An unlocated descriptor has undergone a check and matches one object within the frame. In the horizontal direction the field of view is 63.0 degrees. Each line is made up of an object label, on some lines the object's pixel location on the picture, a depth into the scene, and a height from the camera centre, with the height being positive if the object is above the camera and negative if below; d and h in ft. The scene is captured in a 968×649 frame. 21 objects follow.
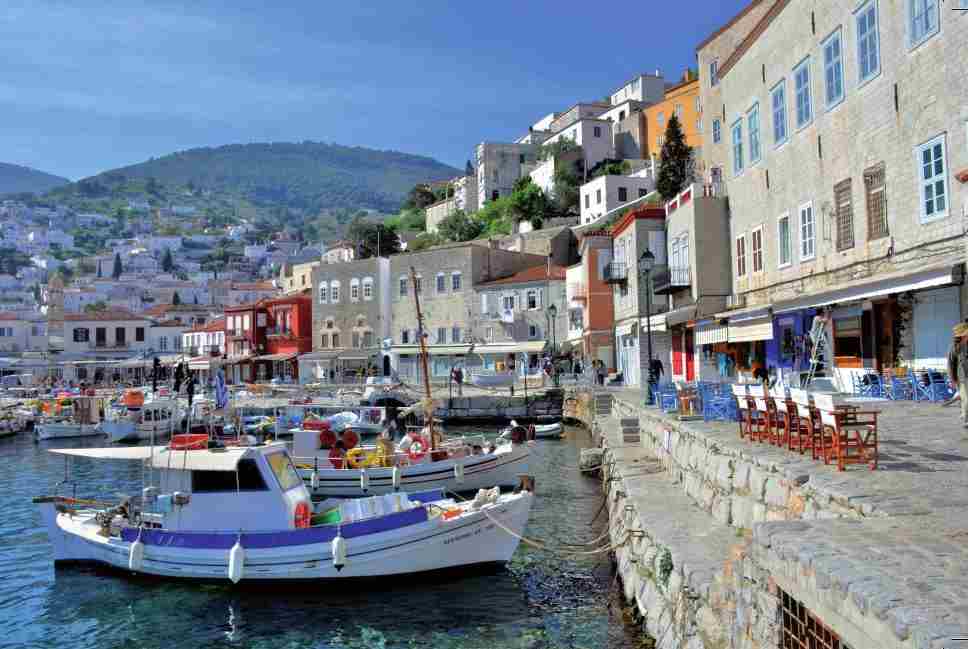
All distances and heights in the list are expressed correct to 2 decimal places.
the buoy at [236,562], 48.65 -11.86
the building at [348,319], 213.05 +13.58
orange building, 241.14 +81.02
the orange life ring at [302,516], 51.75 -9.72
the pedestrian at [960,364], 34.87 -0.51
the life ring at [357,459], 75.25 -8.77
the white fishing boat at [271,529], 49.21 -10.40
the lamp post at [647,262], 76.43 +9.54
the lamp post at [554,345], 157.28 +3.82
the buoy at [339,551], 48.26 -11.22
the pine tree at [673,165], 186.70 +47.28
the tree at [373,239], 319.47 +53.12
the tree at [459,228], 298.15 +52.63
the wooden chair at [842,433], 28.78 -2.90
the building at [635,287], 116.47 +11.70
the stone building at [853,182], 51.62 +13.86
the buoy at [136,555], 52.49 -12.13
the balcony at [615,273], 131.64 +14.86
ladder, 63.62 +1.62
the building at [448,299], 191.93 +16.44
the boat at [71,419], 149.69 -8.95
